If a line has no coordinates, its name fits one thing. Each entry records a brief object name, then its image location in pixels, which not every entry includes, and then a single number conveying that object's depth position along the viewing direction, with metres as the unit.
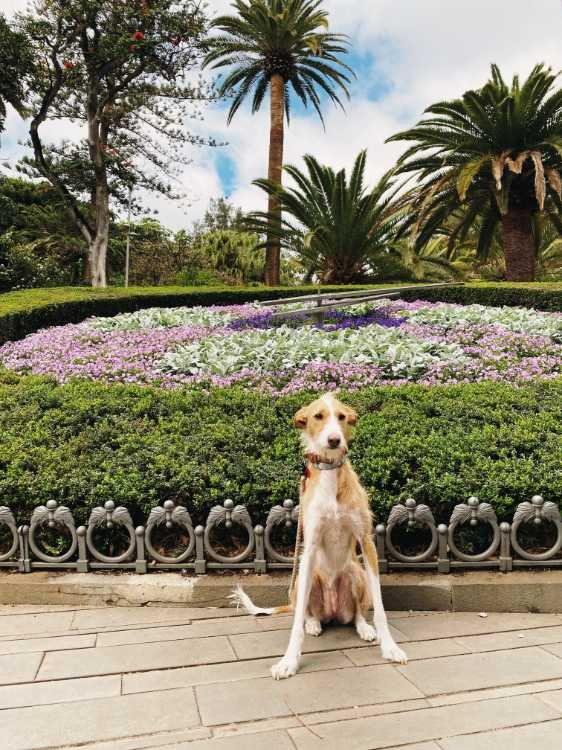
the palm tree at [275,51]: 18.25
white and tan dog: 2.32
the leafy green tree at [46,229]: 22.70
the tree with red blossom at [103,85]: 15.27
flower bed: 5.59
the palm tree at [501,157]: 12.59
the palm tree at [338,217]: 14.91
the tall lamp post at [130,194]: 18.36
